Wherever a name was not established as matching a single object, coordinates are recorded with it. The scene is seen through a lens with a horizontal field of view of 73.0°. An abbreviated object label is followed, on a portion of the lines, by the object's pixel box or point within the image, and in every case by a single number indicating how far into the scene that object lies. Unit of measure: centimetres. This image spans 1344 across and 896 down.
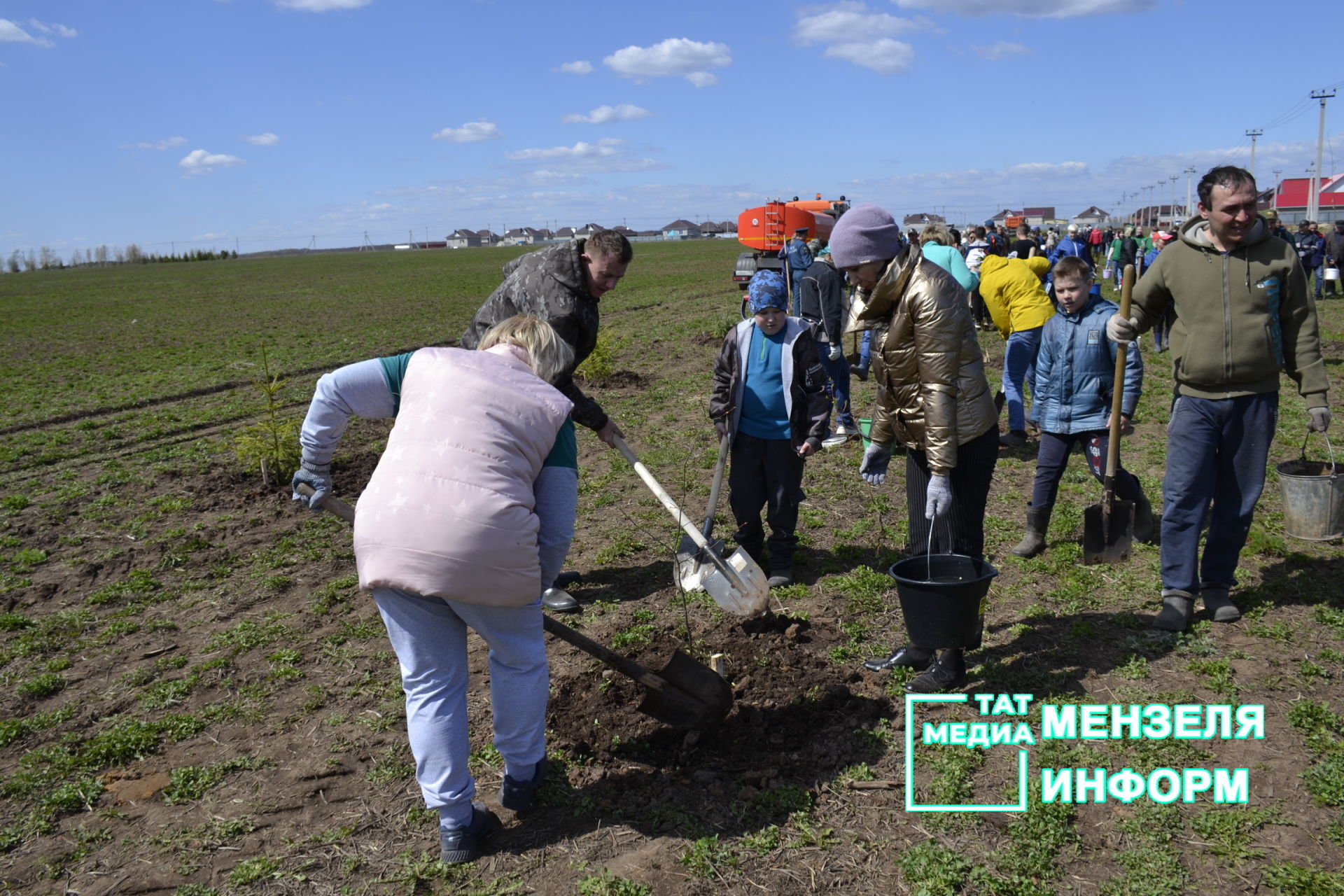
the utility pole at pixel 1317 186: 4659
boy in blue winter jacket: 566
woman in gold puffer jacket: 370
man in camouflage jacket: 460
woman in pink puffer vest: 279
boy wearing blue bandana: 527
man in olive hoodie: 431
